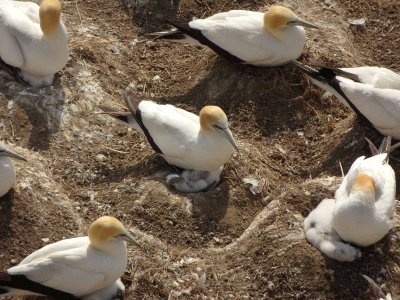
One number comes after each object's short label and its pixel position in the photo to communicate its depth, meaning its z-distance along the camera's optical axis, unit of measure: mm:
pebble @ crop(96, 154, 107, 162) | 18906
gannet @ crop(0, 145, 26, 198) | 16422
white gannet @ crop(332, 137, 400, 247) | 15672
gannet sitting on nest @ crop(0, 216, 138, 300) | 14812
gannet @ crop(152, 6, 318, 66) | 20562
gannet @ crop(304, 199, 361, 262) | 15836
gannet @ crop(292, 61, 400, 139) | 18766
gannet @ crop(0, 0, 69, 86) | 19297
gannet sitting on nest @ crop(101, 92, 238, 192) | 17953
